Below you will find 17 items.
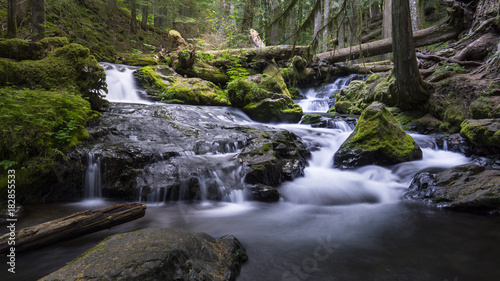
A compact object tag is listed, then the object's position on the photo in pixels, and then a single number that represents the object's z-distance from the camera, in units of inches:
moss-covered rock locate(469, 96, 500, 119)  240.2
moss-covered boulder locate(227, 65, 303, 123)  392.8
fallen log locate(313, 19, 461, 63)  431.5
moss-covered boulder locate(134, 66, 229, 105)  412.5
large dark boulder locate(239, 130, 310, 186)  209.5
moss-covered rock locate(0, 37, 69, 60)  267.7
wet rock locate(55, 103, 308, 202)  183.9
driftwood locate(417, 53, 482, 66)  317.7
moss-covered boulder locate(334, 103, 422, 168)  246.5
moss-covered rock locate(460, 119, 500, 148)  213.2
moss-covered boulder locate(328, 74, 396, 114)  374.0
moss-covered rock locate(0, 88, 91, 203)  157.9
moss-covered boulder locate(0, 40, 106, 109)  236.7
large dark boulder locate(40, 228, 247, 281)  70.1
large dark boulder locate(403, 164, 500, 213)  159.2
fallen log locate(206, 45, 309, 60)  556.7
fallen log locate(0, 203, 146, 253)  103.6
